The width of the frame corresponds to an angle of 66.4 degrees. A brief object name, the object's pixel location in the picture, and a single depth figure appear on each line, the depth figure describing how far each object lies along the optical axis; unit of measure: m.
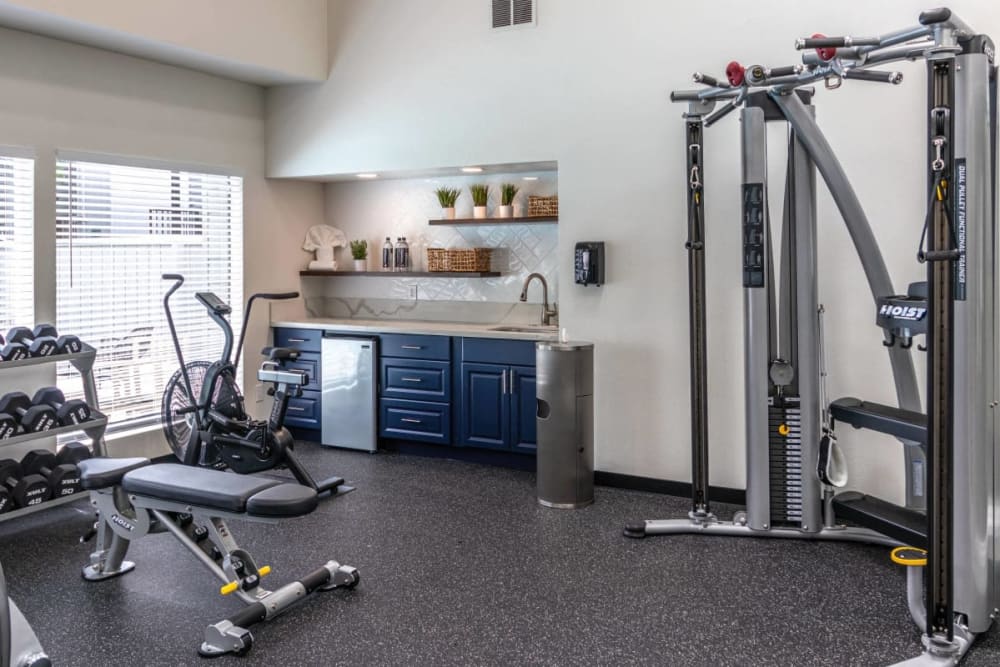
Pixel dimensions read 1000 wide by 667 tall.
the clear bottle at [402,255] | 6.05
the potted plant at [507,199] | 5.46
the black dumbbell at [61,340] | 4.17
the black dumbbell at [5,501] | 3.86
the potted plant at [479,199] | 5.56
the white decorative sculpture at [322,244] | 6.34
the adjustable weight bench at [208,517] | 2.81
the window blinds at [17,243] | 4.30
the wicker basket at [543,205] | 5.28
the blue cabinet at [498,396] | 4.99
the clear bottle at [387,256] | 6.12
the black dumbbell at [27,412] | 3.98
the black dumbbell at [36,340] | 4.05
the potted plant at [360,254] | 6.18
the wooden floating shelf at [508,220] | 5.31
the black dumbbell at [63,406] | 4.14
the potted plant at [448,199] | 5.72
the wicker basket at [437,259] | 5.74
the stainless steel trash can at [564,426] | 4.36
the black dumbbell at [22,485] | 3.92
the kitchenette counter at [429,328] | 5.08
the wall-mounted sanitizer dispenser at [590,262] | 4.59
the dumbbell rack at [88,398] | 4.14
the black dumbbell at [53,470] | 4.10
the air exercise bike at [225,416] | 4.45
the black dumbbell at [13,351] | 3.92
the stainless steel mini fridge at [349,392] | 5.54
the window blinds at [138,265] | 4.71
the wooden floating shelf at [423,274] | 5.60
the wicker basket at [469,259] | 5.62
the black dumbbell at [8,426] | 3.88
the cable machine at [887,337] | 2.52
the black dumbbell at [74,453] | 4.26
